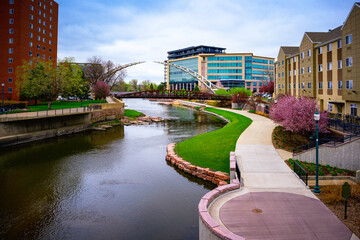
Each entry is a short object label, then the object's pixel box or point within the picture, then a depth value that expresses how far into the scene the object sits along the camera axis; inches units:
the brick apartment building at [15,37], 2169.0
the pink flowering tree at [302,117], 915.4
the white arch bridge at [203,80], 3904.3
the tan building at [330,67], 1133.7
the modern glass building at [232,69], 5024.6
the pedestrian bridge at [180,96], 2926.2
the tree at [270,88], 3442.4
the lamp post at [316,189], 531.8
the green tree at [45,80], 1788.4
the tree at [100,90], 2632.9
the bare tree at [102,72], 3307.1
